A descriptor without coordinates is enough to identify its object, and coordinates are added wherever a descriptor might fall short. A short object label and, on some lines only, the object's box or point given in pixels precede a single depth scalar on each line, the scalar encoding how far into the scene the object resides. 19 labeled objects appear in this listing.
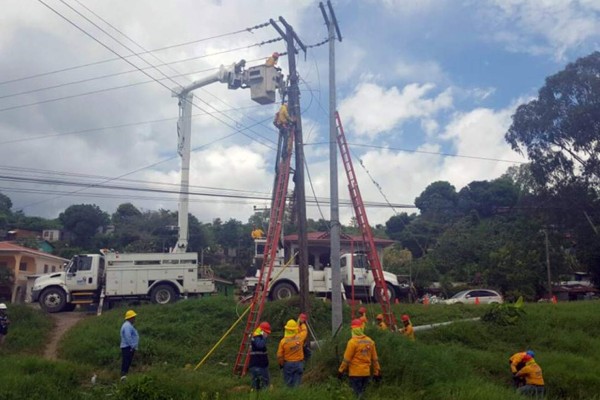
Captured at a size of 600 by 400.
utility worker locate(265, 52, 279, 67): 19.57
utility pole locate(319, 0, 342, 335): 13.80
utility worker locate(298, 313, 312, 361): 12.35
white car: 27.80
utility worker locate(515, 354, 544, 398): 11.18
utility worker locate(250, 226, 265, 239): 24.77
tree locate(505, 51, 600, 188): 30.56
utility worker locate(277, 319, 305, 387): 10.75
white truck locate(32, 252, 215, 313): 23.47
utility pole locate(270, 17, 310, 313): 15.23
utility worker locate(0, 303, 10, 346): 16.38
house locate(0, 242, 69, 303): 30.80
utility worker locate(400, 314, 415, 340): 14.36
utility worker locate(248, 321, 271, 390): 10.71
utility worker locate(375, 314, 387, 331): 15.09
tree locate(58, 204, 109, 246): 52.75
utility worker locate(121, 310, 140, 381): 12.00
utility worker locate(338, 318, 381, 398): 9.75
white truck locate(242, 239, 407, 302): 22.47
